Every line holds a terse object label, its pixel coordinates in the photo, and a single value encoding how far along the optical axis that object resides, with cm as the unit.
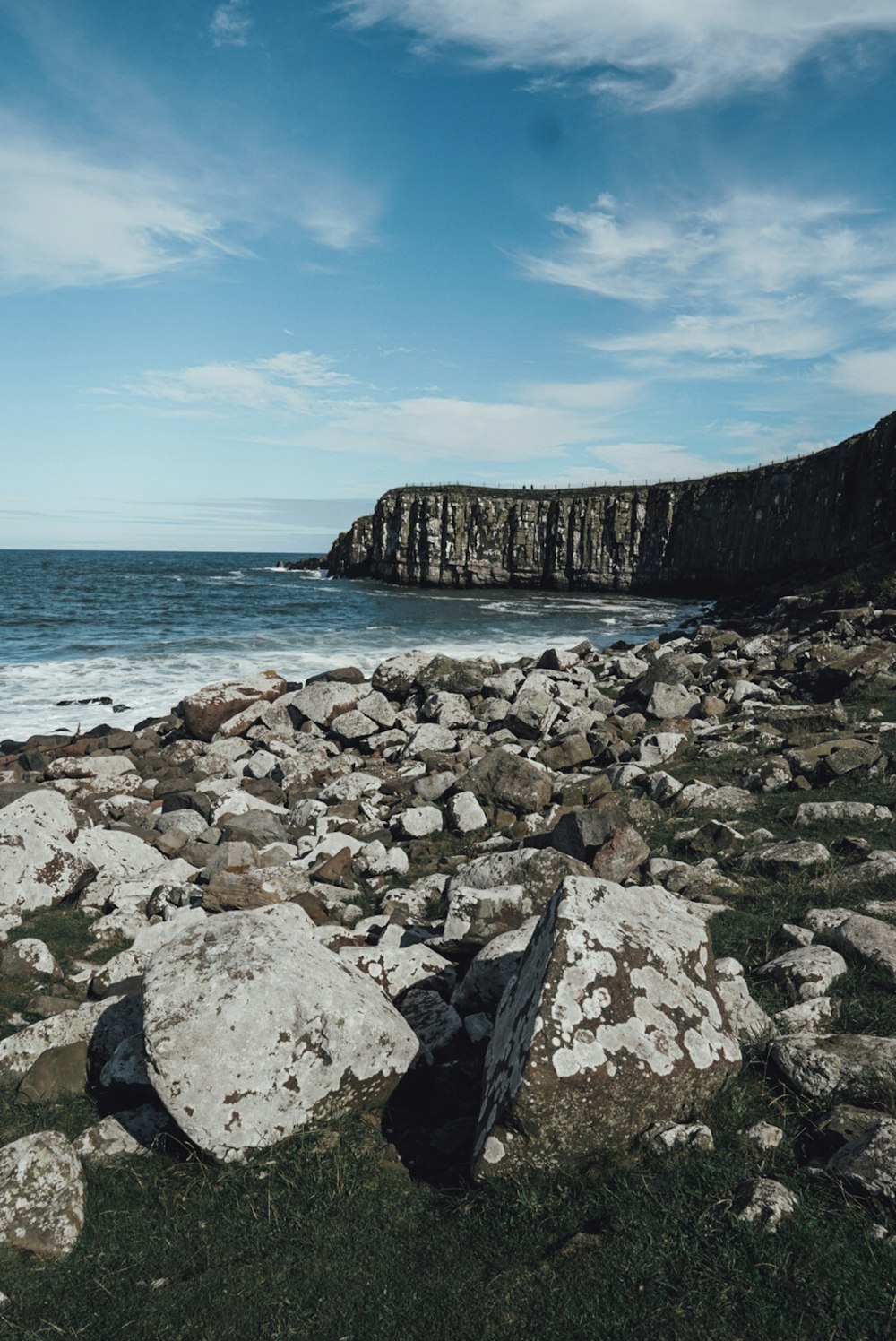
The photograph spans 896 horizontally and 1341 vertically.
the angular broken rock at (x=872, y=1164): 414
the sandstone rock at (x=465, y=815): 1259
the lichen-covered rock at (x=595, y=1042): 468
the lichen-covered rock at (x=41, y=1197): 480
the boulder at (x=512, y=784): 1316
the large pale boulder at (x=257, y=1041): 528
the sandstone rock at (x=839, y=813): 1005
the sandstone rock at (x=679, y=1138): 471
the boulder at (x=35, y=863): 1041
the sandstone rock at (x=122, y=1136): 559
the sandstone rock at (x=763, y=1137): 469
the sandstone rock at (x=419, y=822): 1241
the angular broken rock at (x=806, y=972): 625
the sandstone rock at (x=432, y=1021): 634
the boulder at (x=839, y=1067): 496
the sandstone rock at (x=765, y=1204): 414
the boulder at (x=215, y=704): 2181
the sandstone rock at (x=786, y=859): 882
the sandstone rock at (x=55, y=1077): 638
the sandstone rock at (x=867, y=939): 634
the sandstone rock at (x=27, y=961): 859
